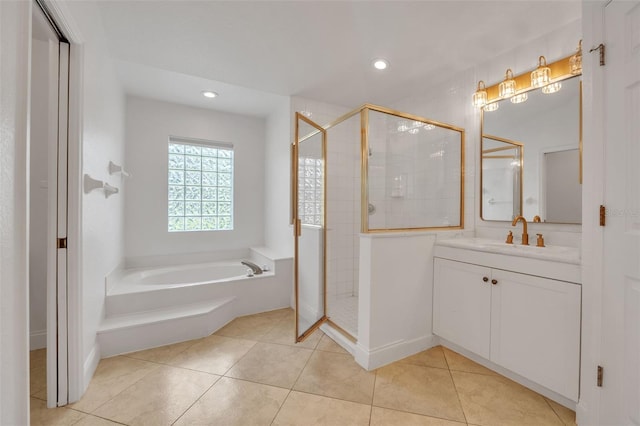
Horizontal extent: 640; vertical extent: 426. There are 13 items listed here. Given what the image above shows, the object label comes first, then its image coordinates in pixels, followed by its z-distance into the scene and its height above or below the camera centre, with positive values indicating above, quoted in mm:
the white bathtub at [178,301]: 2066 -865
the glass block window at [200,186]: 3443 +338
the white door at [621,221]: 1105 -29
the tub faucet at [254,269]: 2881 -633
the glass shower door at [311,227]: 2236 -136
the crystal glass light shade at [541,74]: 1825 +980
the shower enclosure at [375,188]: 2096 +216
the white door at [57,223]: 1430 -73
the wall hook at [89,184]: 1602 +168
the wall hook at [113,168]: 2242 +362
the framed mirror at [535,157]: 1775 +424
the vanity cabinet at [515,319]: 1393 -660
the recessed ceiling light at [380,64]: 2250 +1305
